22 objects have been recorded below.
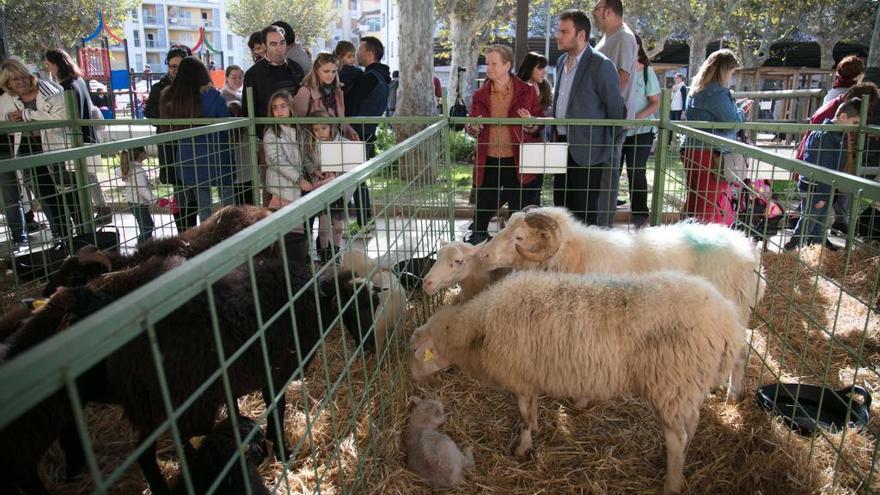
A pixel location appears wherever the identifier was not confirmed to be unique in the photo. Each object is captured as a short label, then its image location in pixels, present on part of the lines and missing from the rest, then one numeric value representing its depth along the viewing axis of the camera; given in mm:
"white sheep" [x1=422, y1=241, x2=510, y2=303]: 3918
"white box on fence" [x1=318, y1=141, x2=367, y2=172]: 4820
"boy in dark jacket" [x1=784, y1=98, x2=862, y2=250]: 6211
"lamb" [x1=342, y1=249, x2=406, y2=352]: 3547
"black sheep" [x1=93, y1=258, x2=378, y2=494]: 2469
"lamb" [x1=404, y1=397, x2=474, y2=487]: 2873
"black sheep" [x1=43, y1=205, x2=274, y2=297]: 3344
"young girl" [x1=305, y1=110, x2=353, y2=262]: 5449
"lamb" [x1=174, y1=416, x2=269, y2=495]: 2412
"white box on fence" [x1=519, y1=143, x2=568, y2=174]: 4922
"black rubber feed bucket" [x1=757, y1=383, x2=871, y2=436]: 3125
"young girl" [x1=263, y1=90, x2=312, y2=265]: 5410
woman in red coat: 5414
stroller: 6344
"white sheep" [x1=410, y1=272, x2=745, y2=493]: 2752
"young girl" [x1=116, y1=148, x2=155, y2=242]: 4715
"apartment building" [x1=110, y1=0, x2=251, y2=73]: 76750
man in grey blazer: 5047
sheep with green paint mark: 3566
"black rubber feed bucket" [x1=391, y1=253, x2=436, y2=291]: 4510
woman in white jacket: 6145
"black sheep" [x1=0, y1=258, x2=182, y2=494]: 2223
